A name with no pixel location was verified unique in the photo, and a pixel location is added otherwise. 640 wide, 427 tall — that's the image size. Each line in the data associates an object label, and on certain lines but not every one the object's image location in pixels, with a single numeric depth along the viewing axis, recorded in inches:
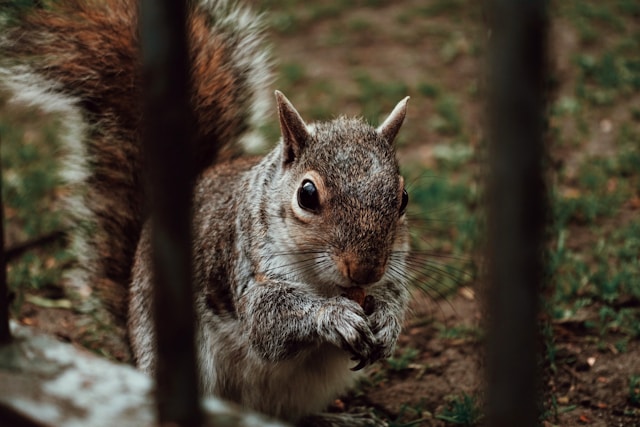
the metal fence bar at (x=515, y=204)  13.4
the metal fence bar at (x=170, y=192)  16.5
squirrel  21.1
